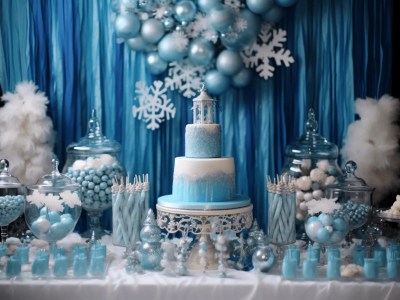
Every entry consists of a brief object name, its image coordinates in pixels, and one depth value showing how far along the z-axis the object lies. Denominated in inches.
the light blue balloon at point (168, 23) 121.6
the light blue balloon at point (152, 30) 120.2
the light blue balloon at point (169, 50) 119.2
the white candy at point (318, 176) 113.6
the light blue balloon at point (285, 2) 119.6
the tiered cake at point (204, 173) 101.5
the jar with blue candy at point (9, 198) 102.5
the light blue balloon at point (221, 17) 113.5
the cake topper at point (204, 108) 107.0
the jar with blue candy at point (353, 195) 102.4
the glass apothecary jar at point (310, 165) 113.6
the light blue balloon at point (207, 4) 116.3
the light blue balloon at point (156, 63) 125.2
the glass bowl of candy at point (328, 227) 95.0
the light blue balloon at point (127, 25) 119.4
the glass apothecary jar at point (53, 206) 97.6
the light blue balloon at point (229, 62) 118.6
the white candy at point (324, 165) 115.3
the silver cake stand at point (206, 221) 97.7
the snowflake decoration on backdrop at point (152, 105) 130.0
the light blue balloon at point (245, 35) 116.8
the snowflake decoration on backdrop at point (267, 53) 127.5
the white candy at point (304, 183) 113.8
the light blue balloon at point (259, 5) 117.5
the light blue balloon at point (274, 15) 121.6
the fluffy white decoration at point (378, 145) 118.3
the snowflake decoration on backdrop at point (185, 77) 127.8
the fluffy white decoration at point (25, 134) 118.2
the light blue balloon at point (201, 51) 118.8
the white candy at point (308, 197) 112.6
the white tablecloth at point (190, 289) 87.0
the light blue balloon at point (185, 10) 118.9
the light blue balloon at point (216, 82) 121.3
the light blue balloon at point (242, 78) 123.5
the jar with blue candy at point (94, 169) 114.6
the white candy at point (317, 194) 112.1
